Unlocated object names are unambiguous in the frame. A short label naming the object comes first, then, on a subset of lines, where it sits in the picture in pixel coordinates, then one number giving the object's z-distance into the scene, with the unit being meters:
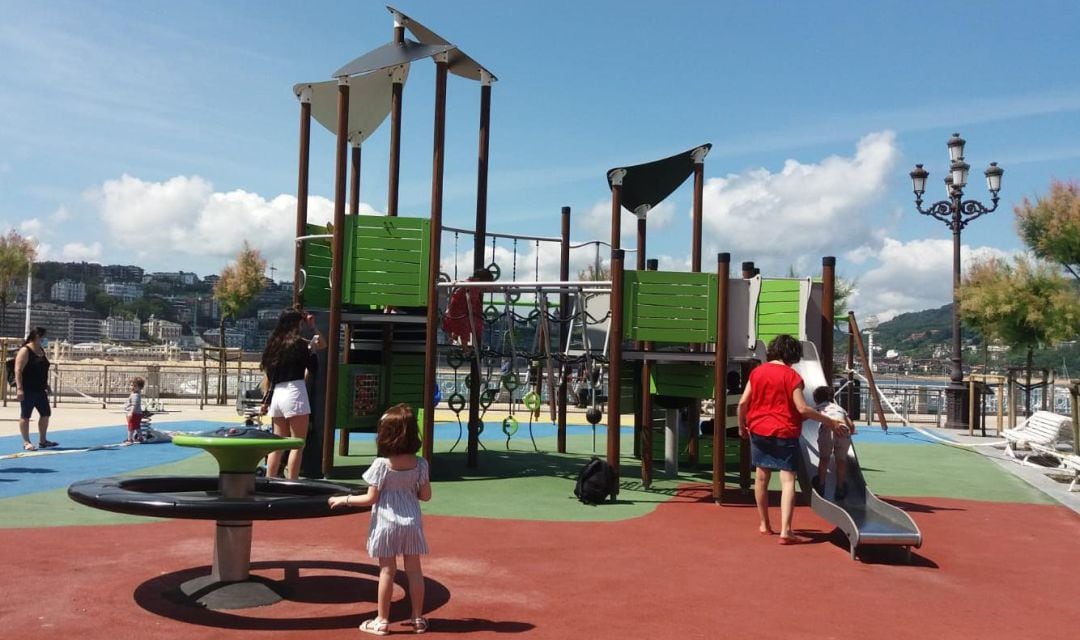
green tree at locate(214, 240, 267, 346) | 34.25
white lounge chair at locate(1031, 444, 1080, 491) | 11.70
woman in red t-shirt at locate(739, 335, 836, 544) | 7.67
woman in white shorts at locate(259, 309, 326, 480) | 7.76
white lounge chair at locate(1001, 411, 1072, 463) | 15.12
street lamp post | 23.23
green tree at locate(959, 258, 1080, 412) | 21.58
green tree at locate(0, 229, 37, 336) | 31.41
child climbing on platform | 11.73
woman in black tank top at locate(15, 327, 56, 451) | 12.88
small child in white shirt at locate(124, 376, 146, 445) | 14.52
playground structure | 10.13
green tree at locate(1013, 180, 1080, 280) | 17.14
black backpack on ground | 9.46
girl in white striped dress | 4.61
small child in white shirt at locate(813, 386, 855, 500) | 8.20
